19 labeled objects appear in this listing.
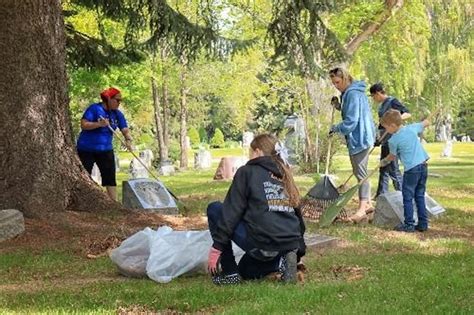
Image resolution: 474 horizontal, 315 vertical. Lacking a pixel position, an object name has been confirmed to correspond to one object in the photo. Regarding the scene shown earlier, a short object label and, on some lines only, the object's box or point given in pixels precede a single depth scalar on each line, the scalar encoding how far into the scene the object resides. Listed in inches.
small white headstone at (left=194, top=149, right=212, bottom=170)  1205.1
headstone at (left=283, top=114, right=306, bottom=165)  840.3
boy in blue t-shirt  305.9
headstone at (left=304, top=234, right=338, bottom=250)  259.6
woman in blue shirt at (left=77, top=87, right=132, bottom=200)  367.2
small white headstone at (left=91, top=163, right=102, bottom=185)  829.7
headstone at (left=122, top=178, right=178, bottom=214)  379.9
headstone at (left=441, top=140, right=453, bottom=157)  1392.3
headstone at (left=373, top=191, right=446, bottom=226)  323.6
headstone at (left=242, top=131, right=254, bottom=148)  1551.4
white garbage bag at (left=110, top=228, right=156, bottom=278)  218.2
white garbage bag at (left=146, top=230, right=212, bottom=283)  212.4
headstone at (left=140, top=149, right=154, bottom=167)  1178.5
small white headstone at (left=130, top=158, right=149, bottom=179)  967.6
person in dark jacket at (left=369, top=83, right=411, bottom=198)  369.4
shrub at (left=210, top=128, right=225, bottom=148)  2512.3
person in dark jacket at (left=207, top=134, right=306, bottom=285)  196.4
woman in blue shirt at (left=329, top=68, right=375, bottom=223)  332.2
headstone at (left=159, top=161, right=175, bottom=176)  1041.5
